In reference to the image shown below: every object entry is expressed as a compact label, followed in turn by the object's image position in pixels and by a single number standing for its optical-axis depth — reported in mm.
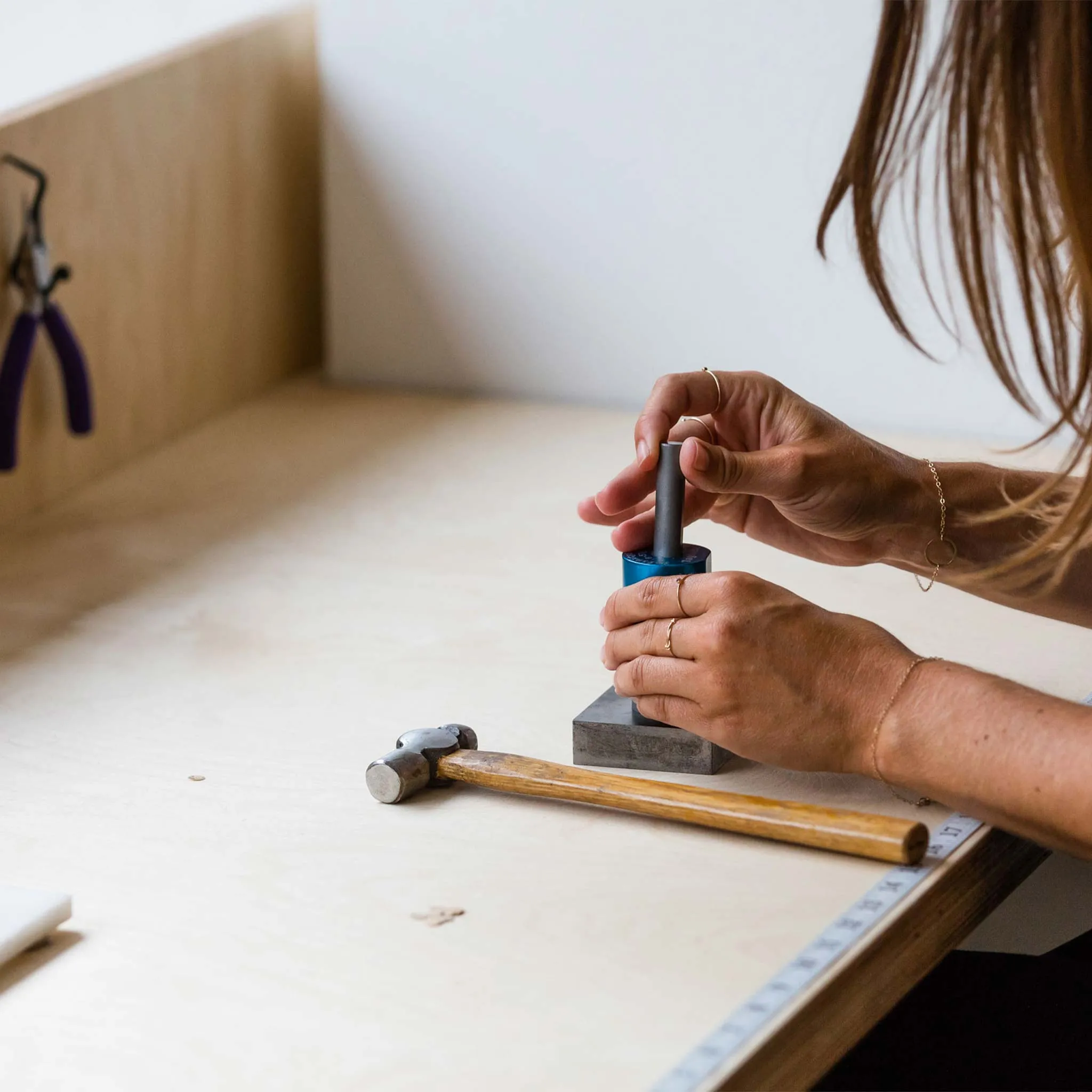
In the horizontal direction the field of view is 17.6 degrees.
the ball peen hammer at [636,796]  1855
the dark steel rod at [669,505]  1972
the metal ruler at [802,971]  1690
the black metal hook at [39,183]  2509
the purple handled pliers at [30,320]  2494
